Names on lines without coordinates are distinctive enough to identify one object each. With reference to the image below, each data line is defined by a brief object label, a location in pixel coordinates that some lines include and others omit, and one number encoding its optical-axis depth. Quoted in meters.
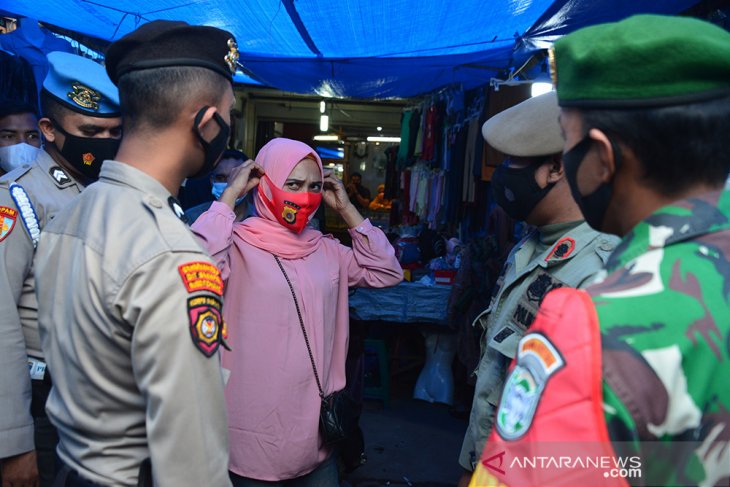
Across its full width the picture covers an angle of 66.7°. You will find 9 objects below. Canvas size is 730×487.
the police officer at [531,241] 1.76
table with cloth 5.39
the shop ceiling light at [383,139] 12.83
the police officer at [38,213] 1.79
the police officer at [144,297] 1.17
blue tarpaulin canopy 3.83
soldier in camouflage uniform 0.74
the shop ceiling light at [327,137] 13.44
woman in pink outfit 2.16
